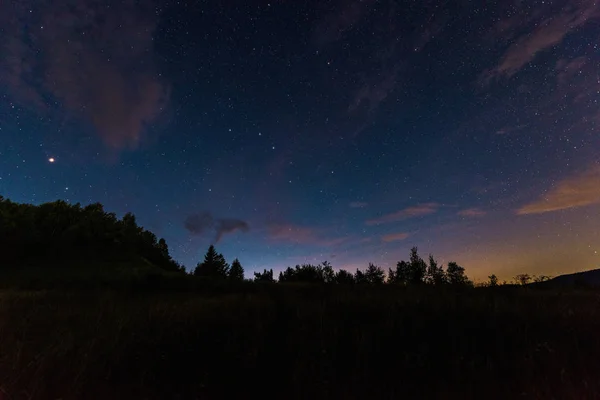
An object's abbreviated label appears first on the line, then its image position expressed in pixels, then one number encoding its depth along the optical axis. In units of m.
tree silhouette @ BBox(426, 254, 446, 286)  75.97
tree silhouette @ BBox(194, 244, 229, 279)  85.93
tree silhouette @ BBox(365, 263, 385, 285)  77.56
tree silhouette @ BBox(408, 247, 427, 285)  74.48
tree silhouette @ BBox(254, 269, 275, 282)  72.40
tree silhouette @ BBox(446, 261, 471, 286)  82.30
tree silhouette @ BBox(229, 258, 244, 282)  101.63
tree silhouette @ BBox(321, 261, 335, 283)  68.31
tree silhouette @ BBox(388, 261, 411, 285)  80.07
